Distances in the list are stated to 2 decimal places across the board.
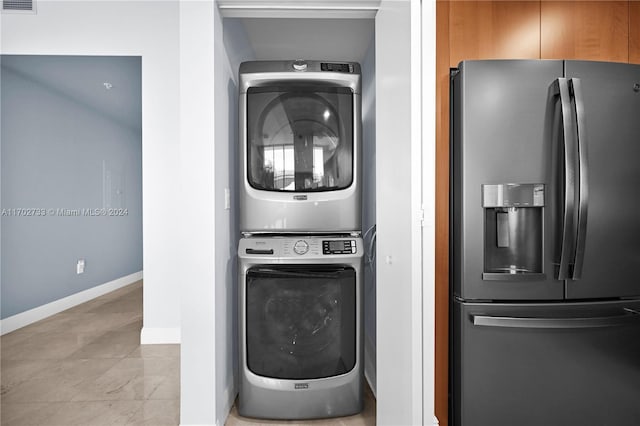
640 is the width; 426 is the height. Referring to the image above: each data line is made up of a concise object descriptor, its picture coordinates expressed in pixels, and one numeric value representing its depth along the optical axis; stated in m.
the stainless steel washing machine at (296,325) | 1.99
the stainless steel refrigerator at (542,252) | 1.33
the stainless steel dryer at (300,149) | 2.05
